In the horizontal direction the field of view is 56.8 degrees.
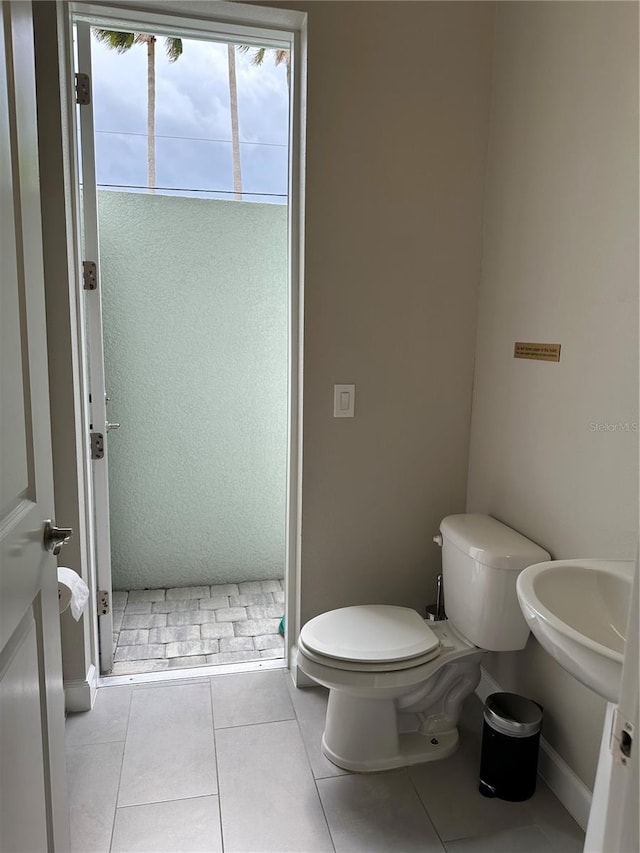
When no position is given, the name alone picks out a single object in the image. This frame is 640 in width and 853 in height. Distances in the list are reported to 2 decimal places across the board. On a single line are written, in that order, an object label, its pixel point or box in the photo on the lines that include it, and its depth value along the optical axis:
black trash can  1.70
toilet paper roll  1.49
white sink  1.29
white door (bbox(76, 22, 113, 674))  2.00
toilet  1.77
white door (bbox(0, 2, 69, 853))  0.95
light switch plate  2.15
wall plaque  1.77
